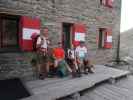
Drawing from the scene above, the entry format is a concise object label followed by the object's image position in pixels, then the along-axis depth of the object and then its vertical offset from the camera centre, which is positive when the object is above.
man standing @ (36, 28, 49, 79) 6.08 -0.47
